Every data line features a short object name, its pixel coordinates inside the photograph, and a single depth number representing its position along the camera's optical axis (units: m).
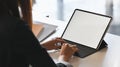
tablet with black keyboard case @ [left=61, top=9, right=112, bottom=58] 1.53
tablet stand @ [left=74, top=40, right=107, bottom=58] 1.50
